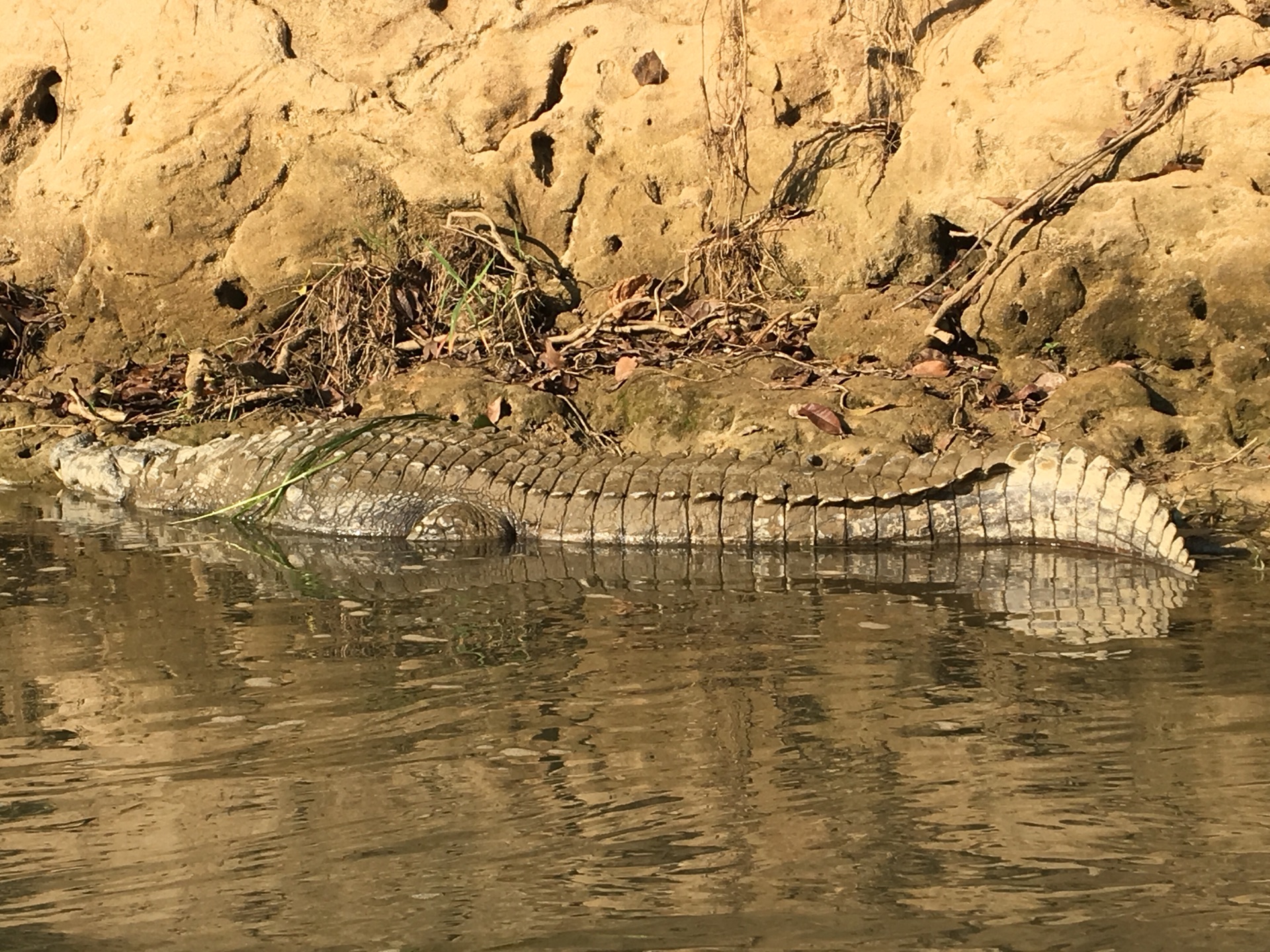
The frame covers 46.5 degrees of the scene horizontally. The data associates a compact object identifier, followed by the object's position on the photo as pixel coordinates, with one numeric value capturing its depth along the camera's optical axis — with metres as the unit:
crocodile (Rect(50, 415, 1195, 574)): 5.52
